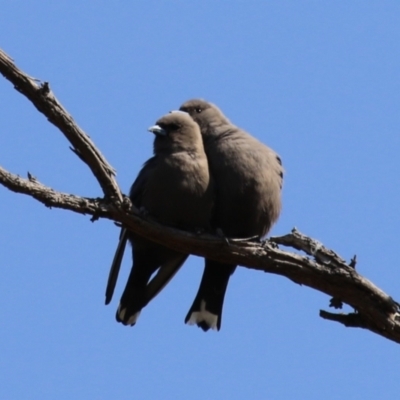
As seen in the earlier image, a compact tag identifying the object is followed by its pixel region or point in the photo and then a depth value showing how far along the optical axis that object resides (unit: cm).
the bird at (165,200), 1468
